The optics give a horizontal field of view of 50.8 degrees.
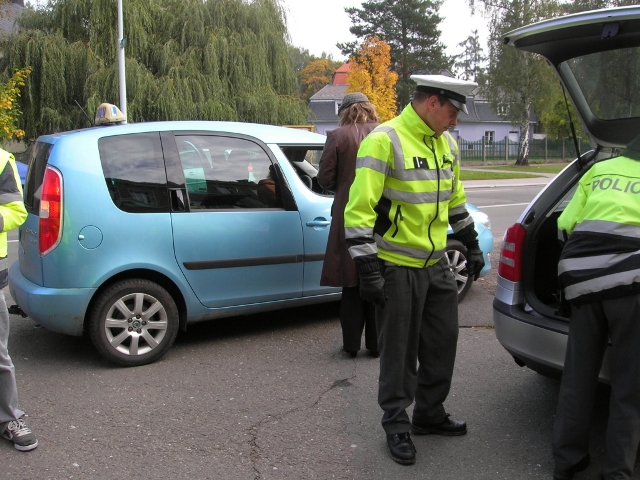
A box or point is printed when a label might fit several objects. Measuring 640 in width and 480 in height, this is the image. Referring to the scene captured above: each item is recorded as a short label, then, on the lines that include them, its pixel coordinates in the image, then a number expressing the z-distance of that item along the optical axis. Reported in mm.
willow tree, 18906
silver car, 3377
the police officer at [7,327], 3449
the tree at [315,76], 81438
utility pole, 17094
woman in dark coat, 4734
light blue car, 4500
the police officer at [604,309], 2902
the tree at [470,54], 72938
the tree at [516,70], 38531
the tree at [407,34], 48312
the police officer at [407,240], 3264
